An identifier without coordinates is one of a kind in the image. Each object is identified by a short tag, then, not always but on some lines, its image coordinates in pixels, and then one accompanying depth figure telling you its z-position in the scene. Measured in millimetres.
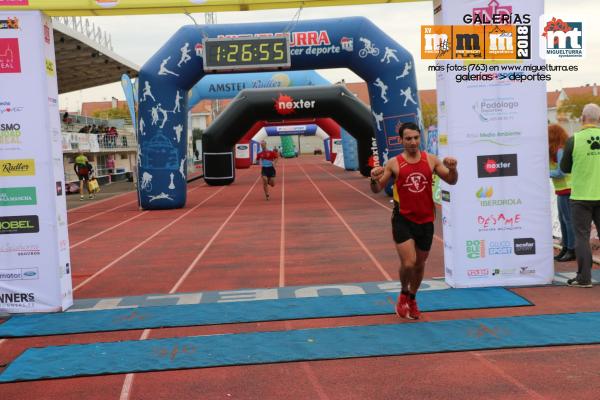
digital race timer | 15773
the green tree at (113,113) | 77750
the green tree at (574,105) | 77500
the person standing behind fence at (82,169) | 23797
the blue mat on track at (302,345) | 5246
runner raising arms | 6172
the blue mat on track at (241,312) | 6473
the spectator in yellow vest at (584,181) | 7090
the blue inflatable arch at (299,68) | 17359
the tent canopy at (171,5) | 7582
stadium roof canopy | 22764
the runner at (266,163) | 20359
